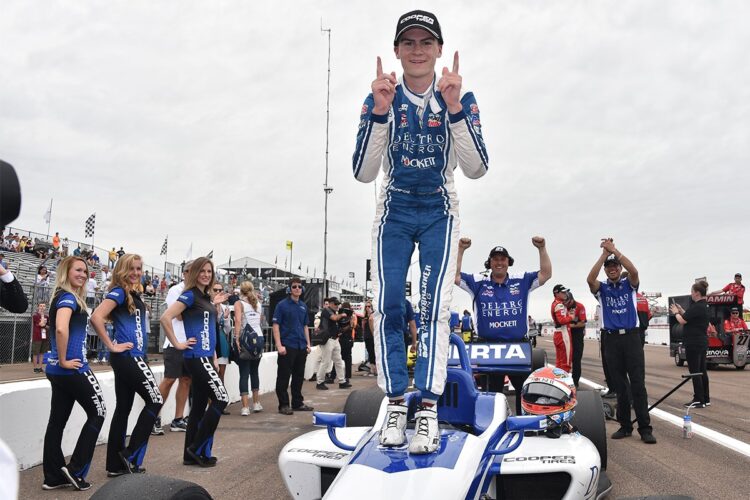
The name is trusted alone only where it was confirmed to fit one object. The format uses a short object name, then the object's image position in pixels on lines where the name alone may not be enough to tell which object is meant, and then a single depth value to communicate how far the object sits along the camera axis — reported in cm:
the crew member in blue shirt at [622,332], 668
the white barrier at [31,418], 536
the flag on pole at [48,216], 3681
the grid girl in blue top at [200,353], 540
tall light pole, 2375
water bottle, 669
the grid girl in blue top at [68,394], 479
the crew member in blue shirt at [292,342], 959
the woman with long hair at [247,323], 923
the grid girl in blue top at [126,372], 516
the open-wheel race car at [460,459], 258
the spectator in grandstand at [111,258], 2649
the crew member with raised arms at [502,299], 632
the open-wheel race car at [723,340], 1792
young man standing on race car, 330
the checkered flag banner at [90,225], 3750
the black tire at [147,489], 238
